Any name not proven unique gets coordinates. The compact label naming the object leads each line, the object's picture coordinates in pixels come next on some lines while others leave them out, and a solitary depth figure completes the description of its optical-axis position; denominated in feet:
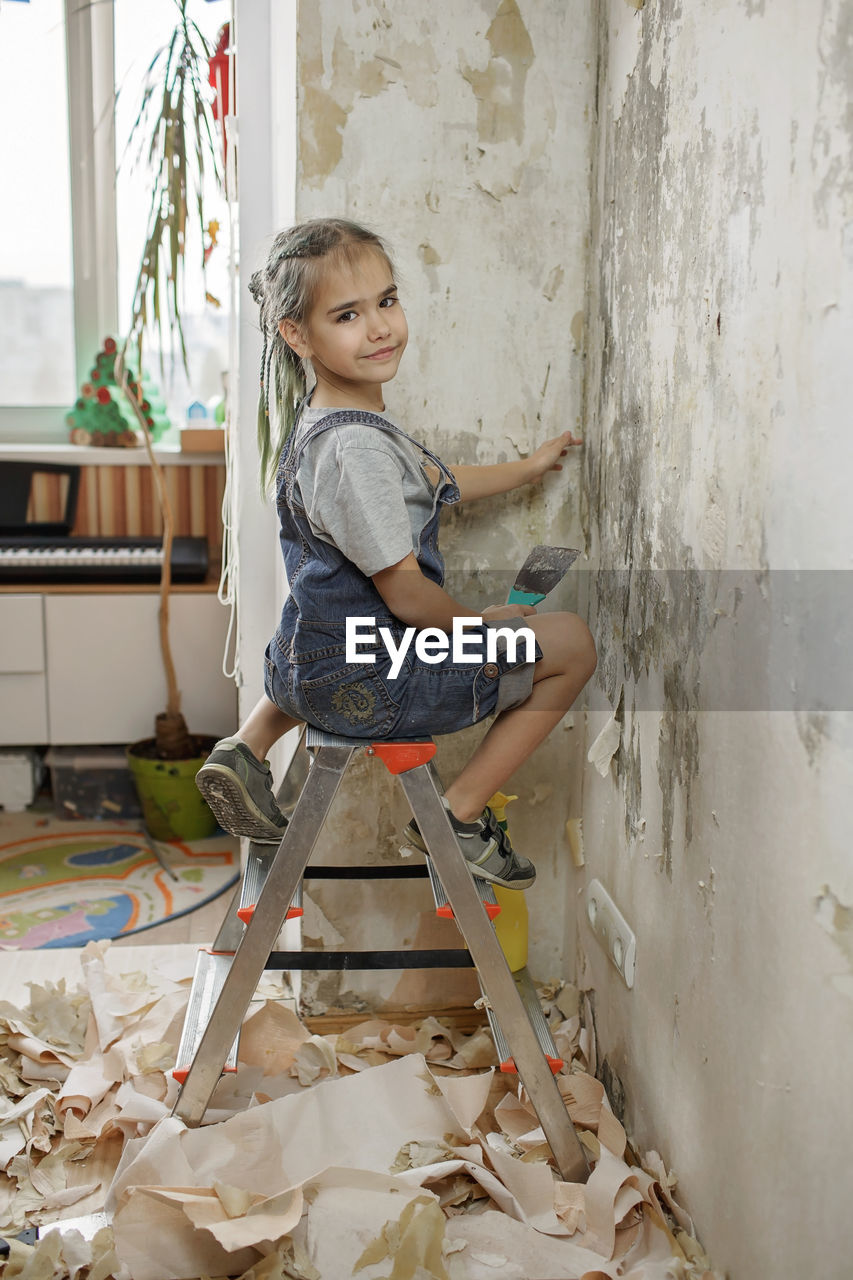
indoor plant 8.17
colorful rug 7.51
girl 4.35
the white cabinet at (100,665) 9.29
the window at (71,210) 10.20
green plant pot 8.90
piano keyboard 9.33
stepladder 4.43
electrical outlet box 4.91
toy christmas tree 10.42
